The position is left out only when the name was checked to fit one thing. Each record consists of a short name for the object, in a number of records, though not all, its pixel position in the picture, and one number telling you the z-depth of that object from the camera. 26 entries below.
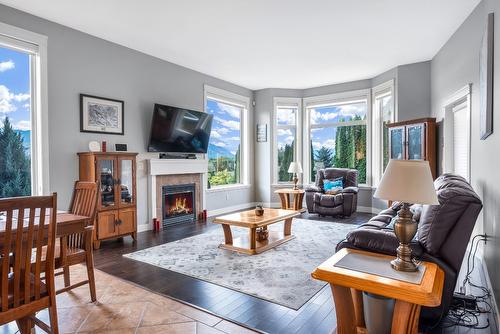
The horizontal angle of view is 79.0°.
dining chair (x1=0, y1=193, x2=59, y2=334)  1.54
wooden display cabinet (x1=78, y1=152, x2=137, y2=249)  4.06
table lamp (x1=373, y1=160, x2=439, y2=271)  1.64
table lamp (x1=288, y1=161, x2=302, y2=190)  6.89
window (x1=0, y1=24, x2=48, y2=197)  3.57
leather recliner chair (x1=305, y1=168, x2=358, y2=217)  6.04
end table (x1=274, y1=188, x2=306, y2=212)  6.66
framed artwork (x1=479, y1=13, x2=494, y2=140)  2.45
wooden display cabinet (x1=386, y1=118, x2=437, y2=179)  4.87
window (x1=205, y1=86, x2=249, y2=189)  6.73
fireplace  5.43
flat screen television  5.14
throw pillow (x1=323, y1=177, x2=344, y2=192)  6.53
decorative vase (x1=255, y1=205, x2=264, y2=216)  4.19
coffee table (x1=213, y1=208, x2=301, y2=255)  3.77
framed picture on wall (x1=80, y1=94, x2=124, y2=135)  4.25
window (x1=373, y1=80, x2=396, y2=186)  6.32
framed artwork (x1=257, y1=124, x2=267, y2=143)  7.72
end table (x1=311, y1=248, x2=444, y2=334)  1.49
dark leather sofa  1.82
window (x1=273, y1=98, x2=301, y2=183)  7.72
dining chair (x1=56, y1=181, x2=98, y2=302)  2.27
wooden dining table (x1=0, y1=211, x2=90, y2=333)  2.10
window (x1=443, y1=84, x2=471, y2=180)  3.82
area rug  2.73
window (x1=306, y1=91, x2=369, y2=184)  7.01
